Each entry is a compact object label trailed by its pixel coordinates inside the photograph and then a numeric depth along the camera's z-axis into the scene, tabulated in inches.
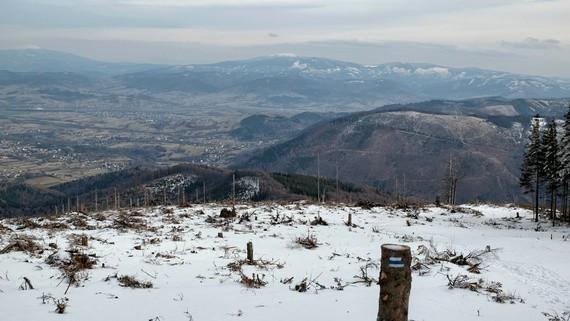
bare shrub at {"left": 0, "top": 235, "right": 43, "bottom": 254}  571.7
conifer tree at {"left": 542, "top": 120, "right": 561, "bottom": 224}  1631.4
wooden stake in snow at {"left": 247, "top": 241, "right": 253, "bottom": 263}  563.5
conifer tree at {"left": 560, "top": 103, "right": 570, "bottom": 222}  1567.4
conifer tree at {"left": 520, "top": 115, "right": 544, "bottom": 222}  1684.3
